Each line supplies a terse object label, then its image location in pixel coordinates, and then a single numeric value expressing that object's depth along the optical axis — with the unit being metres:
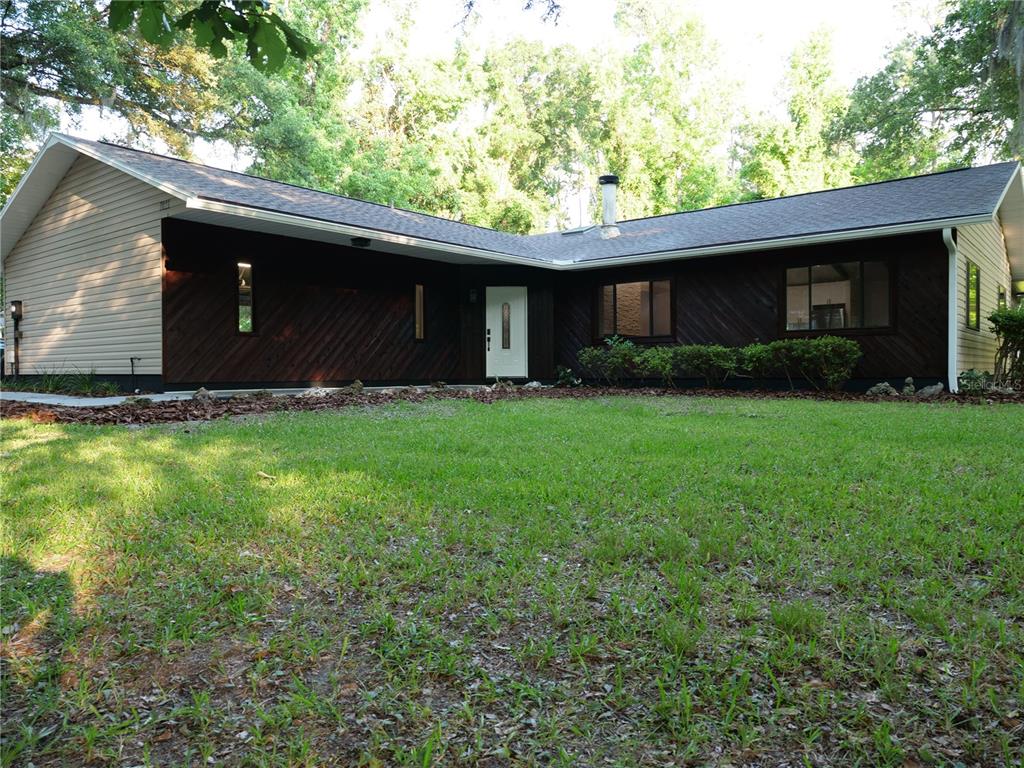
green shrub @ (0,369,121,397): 10.60
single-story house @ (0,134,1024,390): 10.03
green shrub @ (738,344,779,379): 10.93
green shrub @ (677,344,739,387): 11.26
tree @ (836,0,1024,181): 16.56
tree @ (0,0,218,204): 15.48
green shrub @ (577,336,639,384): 12.59
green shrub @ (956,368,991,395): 10.15
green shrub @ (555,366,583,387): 14.08
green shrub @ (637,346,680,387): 11.85
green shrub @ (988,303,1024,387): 10.37
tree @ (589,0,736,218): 28.34
